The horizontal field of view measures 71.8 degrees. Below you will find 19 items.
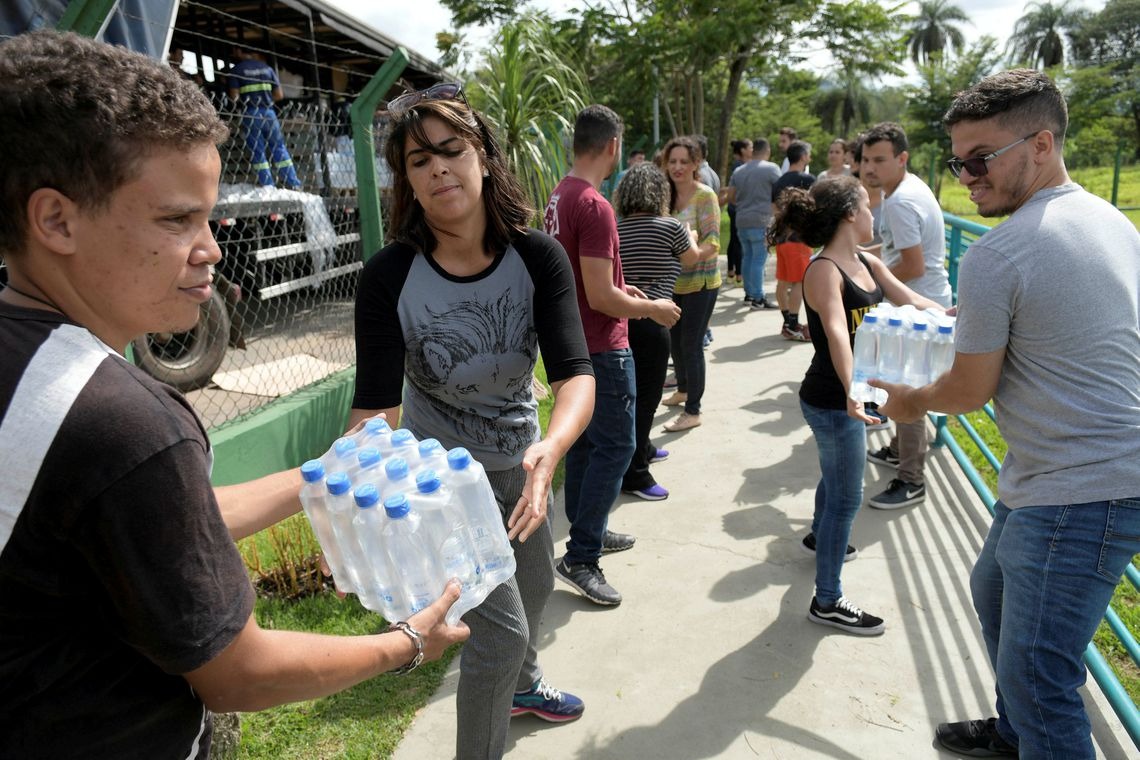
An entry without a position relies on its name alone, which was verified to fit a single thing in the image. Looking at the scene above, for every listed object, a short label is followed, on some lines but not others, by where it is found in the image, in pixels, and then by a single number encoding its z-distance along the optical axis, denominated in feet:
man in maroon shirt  11.80
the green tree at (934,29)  229.25
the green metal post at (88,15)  9.87
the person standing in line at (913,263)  14.70
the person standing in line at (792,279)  26.16
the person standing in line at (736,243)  35.19
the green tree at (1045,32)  181.91
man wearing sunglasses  6.42
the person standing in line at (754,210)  30.63
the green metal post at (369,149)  15.60
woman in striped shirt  15.01
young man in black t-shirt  3.14
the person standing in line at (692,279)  18.75
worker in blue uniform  21.35
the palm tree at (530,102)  22.77
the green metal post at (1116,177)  63.10
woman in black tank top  10.53
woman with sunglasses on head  7.28
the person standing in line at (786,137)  35.69
